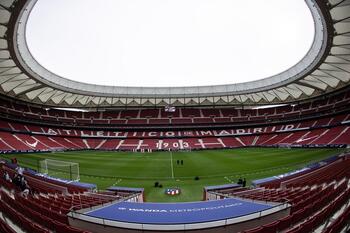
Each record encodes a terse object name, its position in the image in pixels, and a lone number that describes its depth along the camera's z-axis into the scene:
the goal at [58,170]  24.40
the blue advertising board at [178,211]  9.48
